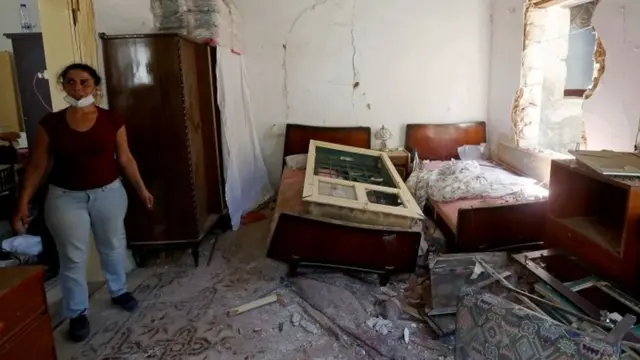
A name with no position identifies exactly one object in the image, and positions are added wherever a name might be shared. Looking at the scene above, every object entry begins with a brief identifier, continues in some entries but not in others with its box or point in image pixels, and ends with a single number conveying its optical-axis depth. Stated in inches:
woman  80.7
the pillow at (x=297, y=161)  158.7
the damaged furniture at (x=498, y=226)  101.1
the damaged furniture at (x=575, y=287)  66.4
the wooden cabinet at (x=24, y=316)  49.7
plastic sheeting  136.5
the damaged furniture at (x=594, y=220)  69.2
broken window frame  96.4
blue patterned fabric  44.7
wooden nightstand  164.9
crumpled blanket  127.0
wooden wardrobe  105.7
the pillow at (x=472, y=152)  173.2
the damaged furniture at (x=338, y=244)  95.1
